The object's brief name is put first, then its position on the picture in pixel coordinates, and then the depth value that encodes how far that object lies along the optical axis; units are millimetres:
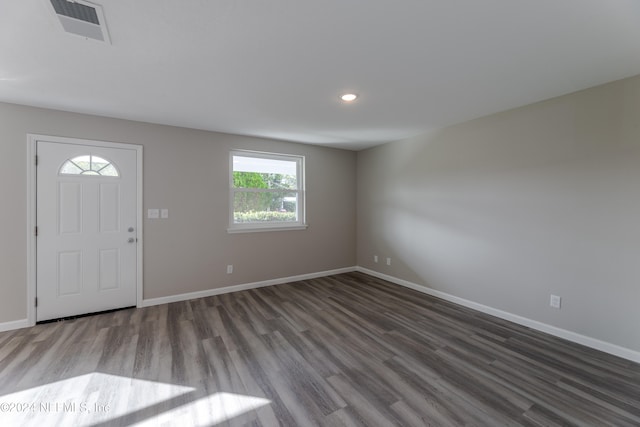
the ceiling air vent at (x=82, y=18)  1444
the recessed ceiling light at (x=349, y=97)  2609
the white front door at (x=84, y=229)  2955
